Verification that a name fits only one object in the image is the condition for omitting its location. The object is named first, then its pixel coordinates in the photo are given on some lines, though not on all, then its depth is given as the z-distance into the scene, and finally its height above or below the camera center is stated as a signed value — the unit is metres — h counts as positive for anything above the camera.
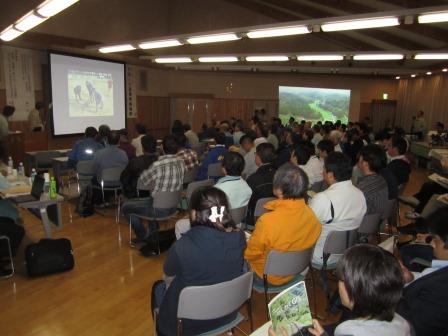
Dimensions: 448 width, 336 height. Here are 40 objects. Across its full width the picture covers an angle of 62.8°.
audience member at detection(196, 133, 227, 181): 6.23 -0.86
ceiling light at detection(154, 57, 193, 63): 10.07 +1.37
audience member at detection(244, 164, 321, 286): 2.72 -0.85
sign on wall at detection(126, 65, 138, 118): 12.64 +0.52
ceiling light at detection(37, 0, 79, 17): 4.76 +1.32
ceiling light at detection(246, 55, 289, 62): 9.04 +1.35
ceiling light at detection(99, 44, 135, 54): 8.36 +1.38
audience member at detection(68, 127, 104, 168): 6.34 -0.76
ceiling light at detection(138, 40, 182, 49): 7.53 +1.35
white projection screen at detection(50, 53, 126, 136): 9.79 +0.35
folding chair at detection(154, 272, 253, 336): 2.01 -1.07
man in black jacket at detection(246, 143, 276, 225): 4.41 -0.82
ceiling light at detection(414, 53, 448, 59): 7.88 +1.30
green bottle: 4.31 -1.00
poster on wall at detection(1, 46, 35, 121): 8.91 +0.60
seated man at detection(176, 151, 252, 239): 3.86 -0.75
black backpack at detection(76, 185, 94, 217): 6.04 -1.60
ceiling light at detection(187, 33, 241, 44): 6.58 +1.33
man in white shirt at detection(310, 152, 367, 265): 3.29 -0.83
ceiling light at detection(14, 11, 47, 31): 5.61 +1.34
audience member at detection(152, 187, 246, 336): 2.15 -0.86
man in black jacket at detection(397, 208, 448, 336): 1.92 -1.00
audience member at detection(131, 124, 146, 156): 7.37 -0.70
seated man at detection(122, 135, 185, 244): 4.69 -0.92
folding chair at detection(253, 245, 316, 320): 2.68 -1.14
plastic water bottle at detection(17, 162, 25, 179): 5.12 -0.95
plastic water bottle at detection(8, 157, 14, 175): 4.93 -0.88
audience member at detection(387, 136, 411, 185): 5.36 -0.67
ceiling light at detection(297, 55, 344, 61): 8.58 +1.30
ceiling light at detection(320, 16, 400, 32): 4.98 +1.27
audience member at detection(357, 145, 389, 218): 4.04 -0.74
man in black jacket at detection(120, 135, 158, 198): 5.40 -0.87
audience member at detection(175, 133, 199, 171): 6.07 -0.80
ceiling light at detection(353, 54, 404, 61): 8.14 +1.30
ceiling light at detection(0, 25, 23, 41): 6.84 +1.36
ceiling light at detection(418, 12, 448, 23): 4.55 +1.24
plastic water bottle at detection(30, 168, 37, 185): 4.64 -0.93
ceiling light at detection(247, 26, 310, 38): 5.77 +1.30
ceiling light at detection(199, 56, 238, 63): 9.28 +1.31
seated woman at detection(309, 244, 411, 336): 1.45 -0.71
